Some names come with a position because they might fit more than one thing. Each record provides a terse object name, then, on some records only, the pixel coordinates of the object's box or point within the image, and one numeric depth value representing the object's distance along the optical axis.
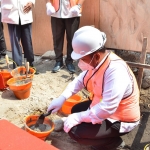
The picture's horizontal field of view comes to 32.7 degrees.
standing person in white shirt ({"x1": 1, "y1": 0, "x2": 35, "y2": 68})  4.15
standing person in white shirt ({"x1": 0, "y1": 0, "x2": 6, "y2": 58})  5.18
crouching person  2.25
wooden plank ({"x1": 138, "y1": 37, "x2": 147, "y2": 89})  3.68
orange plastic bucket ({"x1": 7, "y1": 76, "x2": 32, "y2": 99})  3.54
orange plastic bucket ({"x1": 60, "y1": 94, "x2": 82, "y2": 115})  3.34
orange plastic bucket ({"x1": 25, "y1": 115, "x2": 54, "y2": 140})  2.61
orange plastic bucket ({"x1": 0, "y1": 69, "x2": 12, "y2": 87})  3.98
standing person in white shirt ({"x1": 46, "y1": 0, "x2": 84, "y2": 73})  4.20
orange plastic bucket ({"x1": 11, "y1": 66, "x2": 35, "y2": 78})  3.91
